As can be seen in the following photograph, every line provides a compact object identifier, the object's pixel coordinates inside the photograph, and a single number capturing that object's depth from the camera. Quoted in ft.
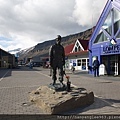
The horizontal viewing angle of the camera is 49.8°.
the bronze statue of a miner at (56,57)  18.68
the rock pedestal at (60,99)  13.41
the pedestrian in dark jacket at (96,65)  45.21
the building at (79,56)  72.98
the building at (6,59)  120.88
